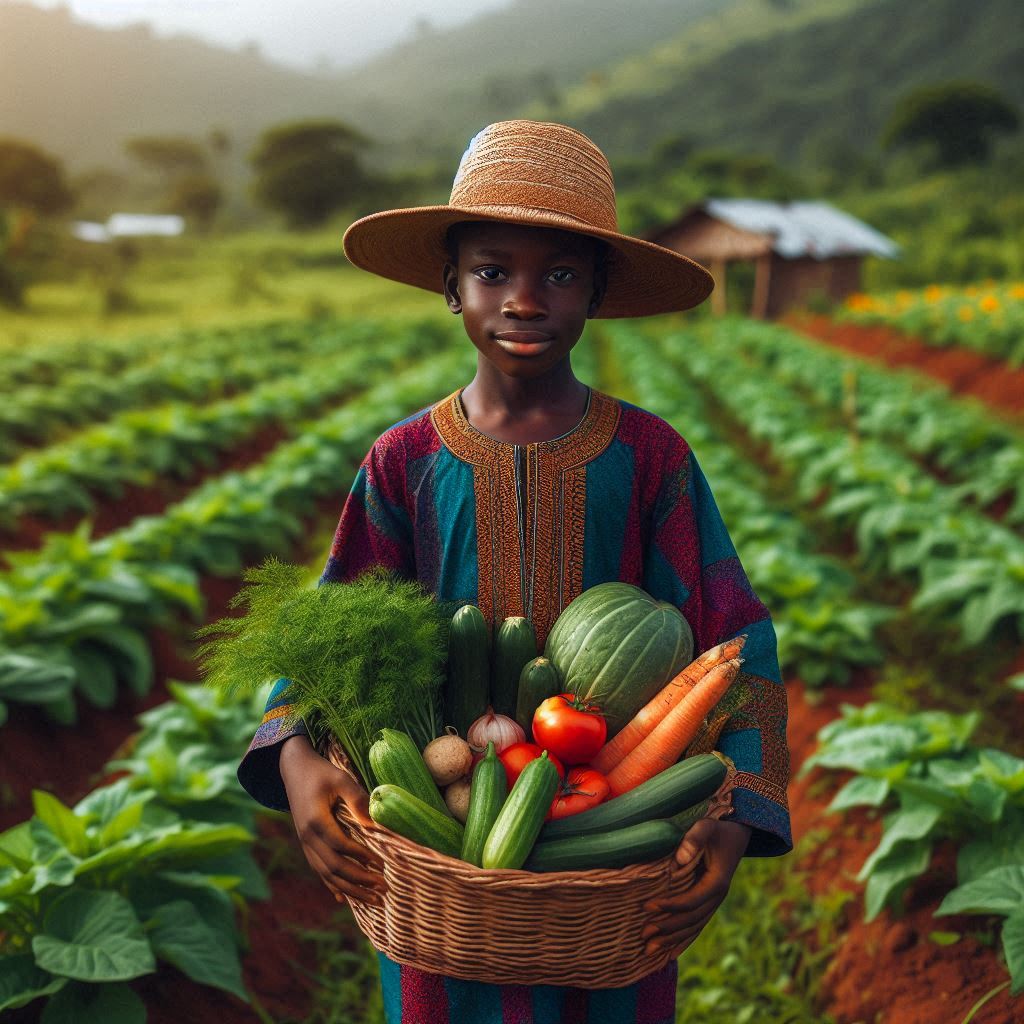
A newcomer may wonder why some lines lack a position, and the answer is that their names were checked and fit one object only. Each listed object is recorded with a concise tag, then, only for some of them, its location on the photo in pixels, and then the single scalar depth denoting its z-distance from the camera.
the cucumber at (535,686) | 1.61
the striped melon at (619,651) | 1.59
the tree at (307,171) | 71.06
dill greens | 1.59
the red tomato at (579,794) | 1.51
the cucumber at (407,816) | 1.40
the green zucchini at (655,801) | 1.46
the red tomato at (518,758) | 1.54
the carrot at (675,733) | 1.52
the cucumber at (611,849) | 1.39
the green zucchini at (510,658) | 1.68
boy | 1.65
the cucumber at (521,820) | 1.37
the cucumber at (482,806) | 1.43
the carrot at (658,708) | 1.57
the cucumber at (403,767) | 1.46
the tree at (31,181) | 60.78
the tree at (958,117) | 54.50
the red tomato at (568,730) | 1.51
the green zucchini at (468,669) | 1.65
